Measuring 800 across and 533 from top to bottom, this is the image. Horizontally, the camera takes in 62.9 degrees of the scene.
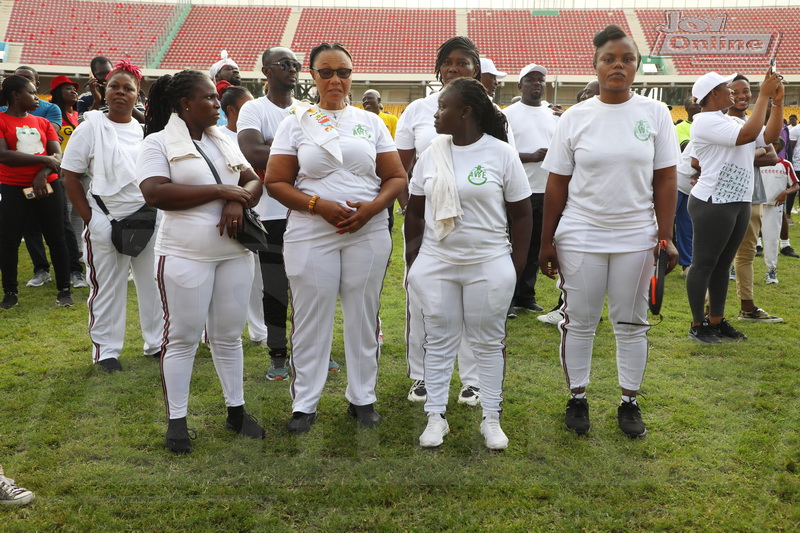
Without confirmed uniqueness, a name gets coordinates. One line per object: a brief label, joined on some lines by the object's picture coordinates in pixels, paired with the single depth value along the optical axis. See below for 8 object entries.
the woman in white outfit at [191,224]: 3.02
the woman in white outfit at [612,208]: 3.09
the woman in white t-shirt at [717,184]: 4.57
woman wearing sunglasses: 3.13
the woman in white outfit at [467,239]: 3.06
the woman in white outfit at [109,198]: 4.15
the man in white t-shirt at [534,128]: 5.52
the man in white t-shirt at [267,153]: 3.93
